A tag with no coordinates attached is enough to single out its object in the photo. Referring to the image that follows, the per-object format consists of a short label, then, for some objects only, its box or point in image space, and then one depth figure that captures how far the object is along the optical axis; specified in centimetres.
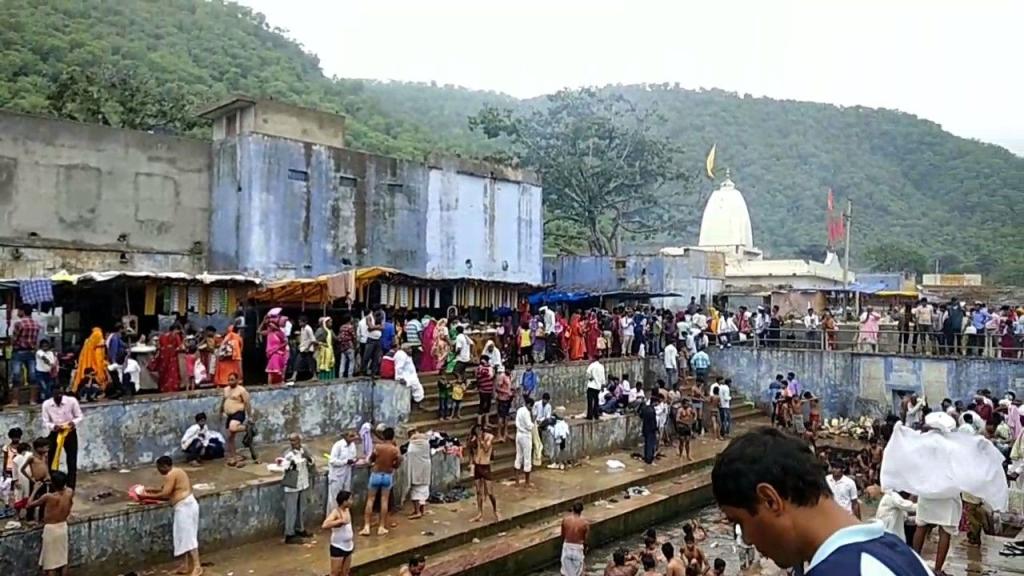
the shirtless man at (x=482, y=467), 1355
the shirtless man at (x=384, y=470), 1280
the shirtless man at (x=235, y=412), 1363
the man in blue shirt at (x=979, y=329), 2273
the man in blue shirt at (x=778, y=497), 211
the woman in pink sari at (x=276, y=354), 1582
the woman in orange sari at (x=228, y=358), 1475
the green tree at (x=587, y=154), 3797
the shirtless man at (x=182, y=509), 1040
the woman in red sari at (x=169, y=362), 1444
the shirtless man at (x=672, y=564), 934
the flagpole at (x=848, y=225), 2661
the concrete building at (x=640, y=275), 3191
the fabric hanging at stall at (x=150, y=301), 1548
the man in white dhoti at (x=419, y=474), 1355
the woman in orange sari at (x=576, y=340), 2267
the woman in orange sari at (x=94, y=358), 1337
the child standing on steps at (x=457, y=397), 1720
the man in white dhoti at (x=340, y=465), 1255
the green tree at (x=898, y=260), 5062
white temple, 3688
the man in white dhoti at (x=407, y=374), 1636
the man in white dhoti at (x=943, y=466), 921
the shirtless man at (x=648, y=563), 944
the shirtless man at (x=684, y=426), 1938
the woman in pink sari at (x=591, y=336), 2314
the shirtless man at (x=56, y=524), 935
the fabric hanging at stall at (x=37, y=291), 1372
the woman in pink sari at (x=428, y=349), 1888
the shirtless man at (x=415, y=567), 911
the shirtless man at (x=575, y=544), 1098
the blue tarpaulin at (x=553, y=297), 2842
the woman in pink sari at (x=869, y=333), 2483
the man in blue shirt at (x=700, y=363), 2445
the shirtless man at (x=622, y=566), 966
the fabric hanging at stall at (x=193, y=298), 1611
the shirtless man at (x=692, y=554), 1043
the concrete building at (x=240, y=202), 1805
